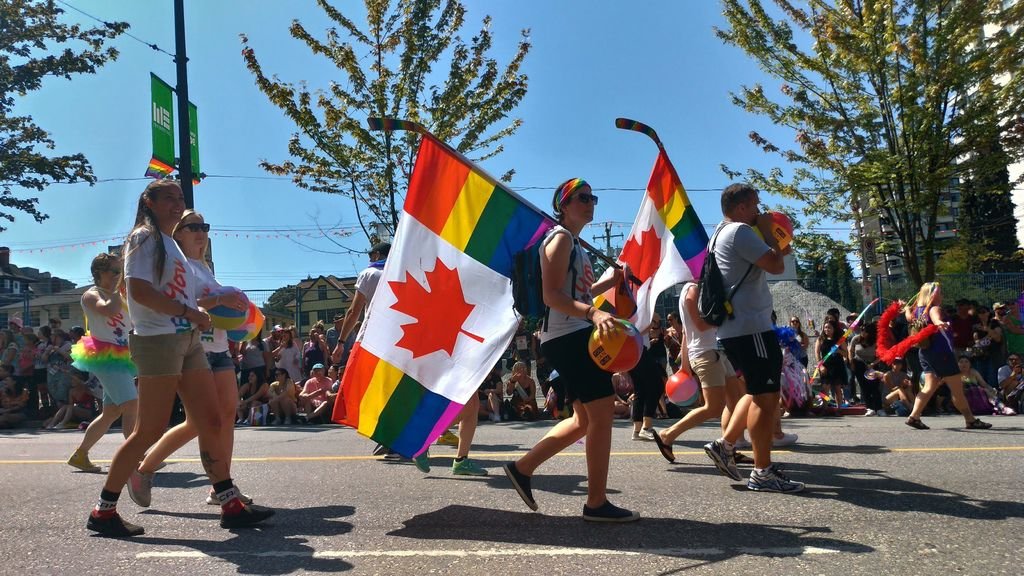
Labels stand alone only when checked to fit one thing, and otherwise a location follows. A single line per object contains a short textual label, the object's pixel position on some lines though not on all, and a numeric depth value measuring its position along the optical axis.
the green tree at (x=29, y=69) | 20.61
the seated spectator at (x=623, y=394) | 11.98
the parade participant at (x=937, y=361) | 8.30
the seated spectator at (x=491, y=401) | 12.34
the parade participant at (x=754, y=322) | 4.82
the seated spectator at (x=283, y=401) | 12.88
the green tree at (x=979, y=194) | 14.95
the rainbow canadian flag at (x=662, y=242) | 6.03
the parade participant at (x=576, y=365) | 4.16
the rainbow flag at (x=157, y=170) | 14.46
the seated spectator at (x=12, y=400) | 13.45
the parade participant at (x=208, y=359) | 4.86
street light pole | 15.02
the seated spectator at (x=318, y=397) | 12.65
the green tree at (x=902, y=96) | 14.52
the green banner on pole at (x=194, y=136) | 15.31
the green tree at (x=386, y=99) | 16.42
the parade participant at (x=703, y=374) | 6.27
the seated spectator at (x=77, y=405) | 13.16
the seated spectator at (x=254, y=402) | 12.94
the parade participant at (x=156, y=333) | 4.17
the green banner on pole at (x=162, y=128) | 14.46
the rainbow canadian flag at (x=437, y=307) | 4.68
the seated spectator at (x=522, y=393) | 12.52
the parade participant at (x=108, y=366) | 6.37
